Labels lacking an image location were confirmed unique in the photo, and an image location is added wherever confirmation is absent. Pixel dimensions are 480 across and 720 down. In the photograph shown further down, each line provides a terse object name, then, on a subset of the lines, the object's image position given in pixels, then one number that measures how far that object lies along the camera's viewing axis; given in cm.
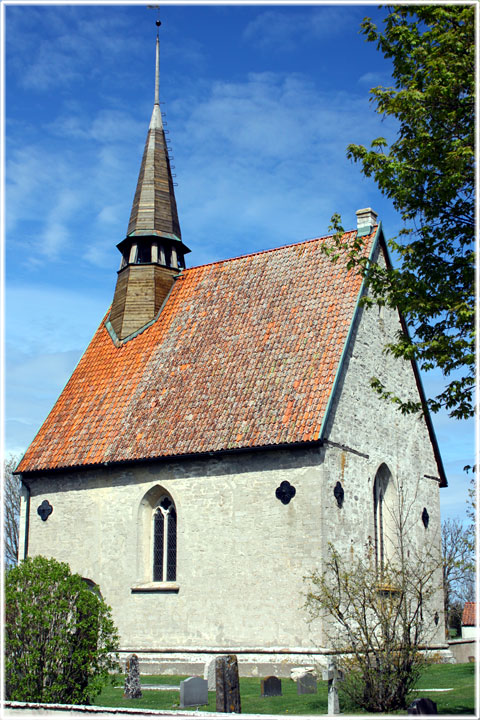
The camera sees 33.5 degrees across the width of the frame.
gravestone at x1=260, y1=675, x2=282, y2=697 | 1478
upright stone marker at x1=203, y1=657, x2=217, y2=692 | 1616
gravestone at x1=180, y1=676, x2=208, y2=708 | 1367
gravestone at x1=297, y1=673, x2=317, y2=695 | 1516
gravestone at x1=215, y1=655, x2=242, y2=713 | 1256
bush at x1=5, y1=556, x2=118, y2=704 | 1306
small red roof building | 4188
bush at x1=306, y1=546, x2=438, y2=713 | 1249
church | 1872
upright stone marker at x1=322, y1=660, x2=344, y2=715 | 1243
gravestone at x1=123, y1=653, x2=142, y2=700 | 1563
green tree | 1248
